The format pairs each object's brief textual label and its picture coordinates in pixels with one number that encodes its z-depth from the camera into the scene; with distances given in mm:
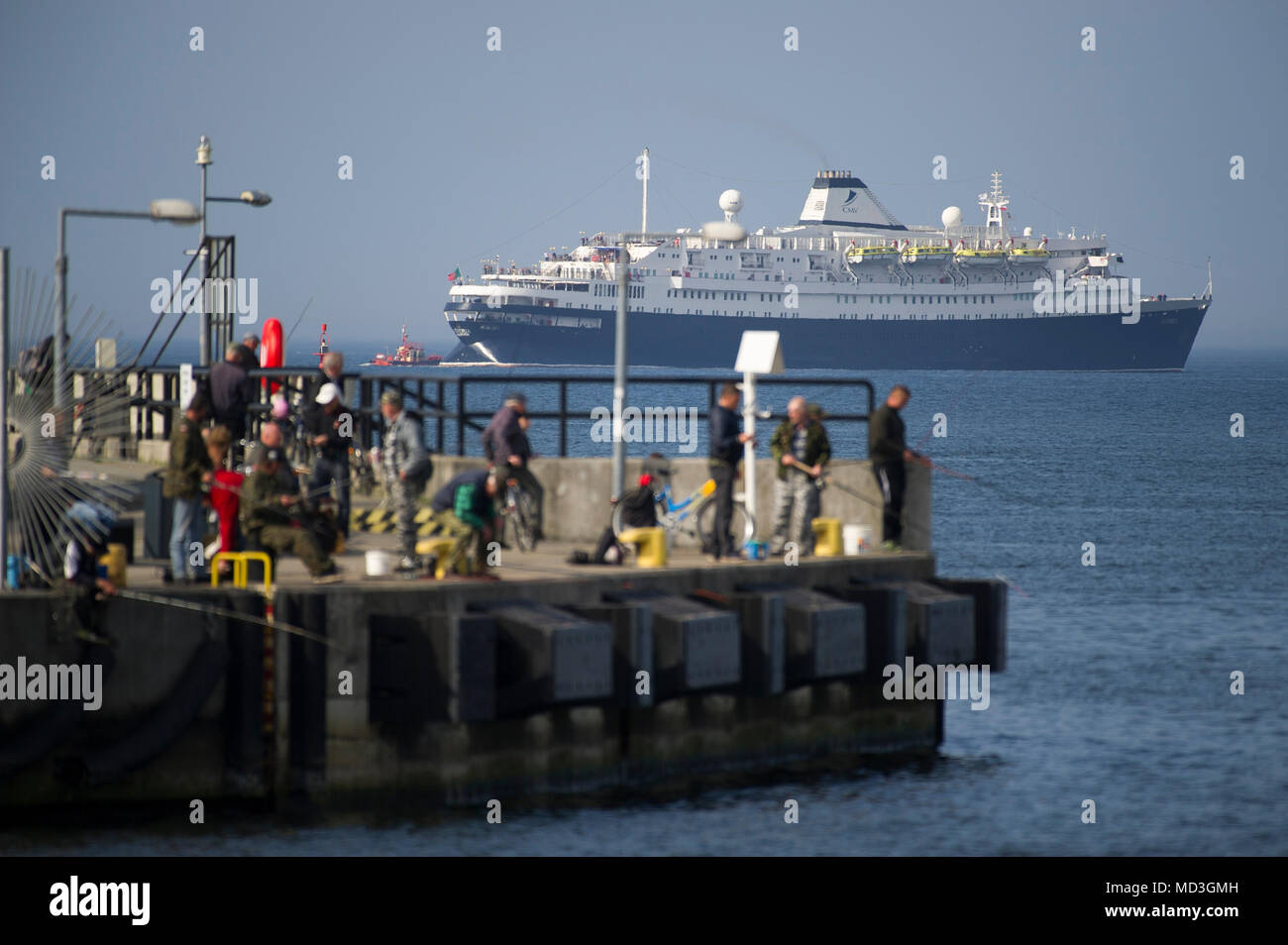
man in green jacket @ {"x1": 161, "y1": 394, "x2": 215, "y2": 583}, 13875
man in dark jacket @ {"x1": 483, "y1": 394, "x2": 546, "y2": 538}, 16719
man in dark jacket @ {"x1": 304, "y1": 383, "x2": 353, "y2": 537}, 16672
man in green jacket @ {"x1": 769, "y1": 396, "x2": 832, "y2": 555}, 16422
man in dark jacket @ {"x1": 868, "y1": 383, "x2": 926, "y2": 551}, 16703
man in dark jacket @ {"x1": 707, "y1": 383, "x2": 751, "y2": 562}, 16359
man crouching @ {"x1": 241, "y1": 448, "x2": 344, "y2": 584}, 13828
